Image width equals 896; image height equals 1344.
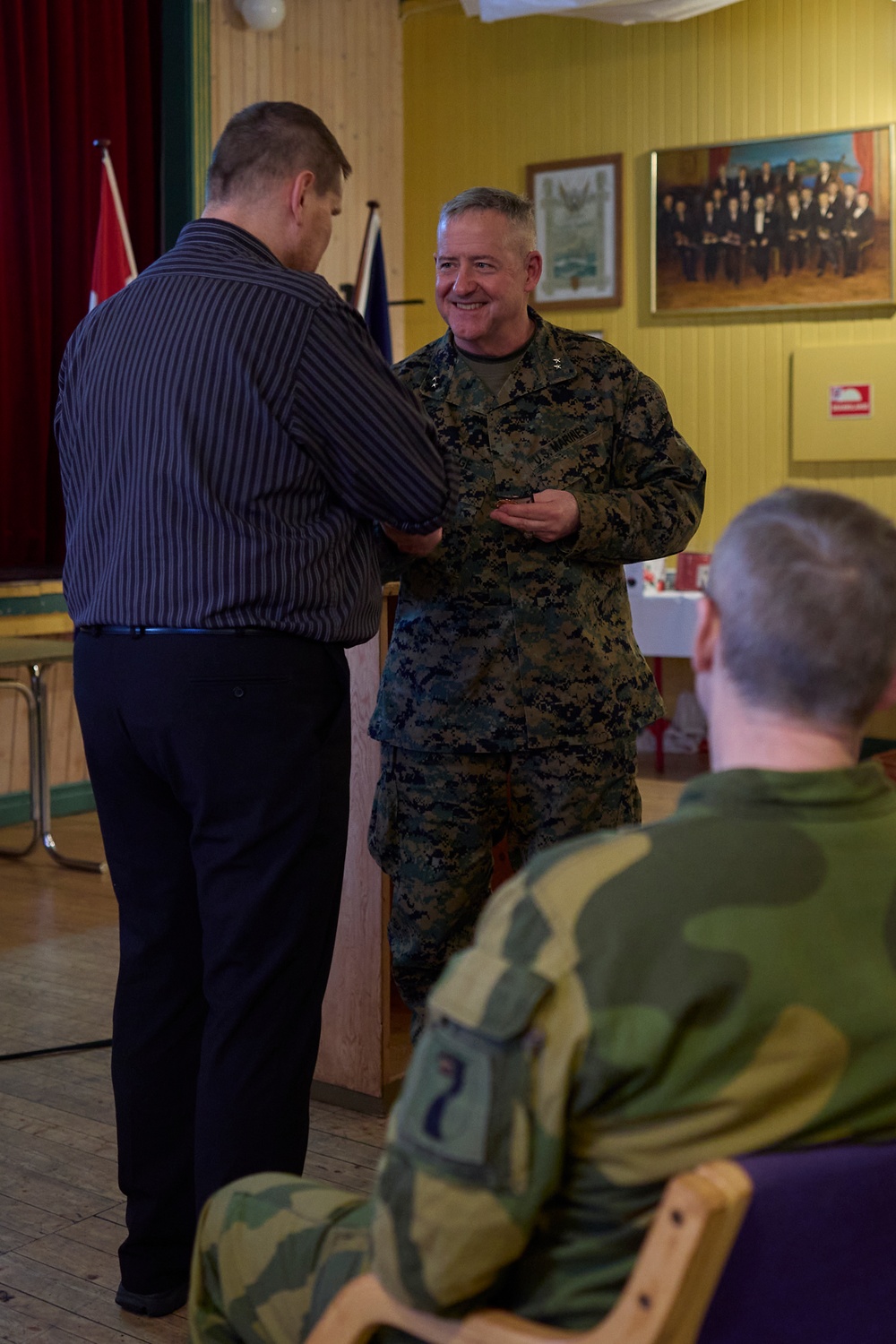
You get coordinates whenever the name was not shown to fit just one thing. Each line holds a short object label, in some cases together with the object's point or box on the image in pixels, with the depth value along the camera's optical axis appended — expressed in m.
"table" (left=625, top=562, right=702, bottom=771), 6.68
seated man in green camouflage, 0.93
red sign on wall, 6.88
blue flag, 6.68
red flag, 5.61
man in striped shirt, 1.80
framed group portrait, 6.81
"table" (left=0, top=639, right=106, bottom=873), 4.72
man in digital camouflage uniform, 2.31
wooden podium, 2.83
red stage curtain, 5.59
